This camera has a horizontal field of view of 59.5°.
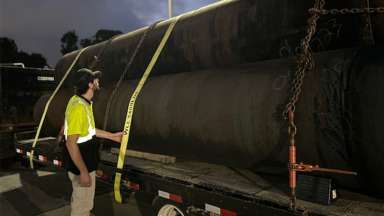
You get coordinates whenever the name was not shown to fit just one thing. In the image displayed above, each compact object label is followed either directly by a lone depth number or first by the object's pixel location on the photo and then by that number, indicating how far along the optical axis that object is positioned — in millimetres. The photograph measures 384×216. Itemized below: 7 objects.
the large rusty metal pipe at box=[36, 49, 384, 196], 2250
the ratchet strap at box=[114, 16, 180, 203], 3754
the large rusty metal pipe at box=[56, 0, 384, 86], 2793
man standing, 3309
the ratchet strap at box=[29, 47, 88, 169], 5805
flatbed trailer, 2357
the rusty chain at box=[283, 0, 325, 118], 2397
